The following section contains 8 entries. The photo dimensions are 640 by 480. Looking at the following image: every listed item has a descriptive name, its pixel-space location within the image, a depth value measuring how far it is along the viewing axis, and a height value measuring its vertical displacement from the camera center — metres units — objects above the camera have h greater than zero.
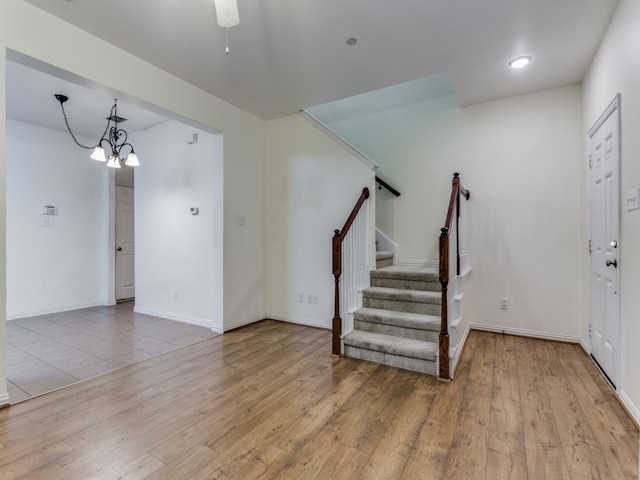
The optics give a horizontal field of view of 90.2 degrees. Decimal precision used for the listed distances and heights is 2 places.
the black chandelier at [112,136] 3.73 +1.57
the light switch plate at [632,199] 1.97 +0.25
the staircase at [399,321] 2.78 -0.80
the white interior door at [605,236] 2.35 +0.02
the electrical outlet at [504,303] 3.69 -0.76
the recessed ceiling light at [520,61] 2.88 +1.63
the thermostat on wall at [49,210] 4.76 +0.42
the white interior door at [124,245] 5.63 -0.13
